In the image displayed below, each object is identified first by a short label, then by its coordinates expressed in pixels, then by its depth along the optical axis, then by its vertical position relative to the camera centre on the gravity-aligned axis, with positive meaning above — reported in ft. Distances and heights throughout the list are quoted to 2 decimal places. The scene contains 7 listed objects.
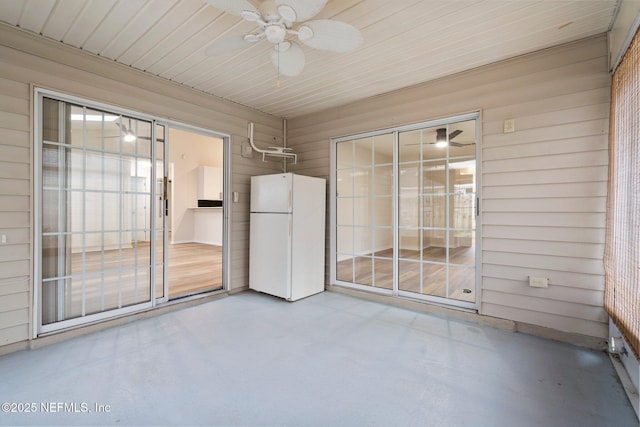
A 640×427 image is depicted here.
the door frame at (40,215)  7.88 -0.18
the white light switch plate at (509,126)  9.02 +2.78
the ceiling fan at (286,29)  5.47 +3.90
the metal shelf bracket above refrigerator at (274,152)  13.46 +2.87
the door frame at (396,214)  9.74 -0.06
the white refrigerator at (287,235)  11.80 -1.03
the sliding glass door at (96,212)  8.34 -0.08
